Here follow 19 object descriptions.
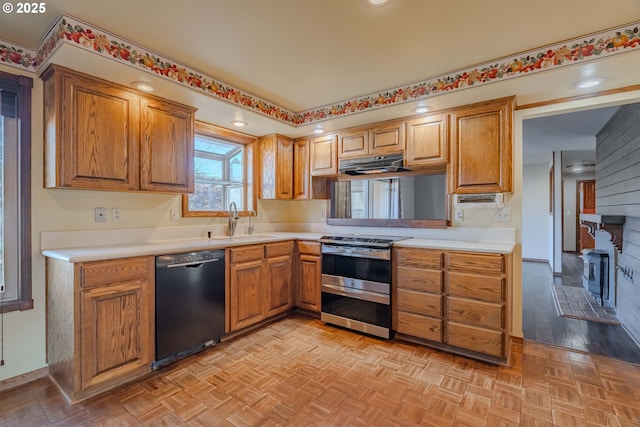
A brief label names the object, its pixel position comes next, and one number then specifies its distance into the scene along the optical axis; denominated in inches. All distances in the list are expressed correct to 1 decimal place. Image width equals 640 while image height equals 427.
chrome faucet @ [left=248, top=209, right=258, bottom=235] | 146.3
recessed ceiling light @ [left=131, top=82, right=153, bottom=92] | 89.5
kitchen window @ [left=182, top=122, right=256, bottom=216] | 129.3
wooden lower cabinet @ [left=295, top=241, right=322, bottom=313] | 129.4
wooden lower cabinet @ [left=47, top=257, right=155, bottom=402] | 73.7
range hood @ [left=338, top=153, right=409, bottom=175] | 120.9
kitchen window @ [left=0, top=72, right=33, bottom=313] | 81.0
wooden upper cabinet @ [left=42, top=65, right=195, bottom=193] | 79.8
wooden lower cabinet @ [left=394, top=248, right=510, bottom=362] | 91.4
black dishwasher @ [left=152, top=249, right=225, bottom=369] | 88.7
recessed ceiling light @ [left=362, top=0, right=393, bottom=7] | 63.4
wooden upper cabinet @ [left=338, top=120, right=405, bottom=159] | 121.9
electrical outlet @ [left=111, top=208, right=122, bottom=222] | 98.6
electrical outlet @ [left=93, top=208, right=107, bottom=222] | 94.7
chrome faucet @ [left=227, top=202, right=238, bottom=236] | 134.4
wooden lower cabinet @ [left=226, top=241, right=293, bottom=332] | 109.3
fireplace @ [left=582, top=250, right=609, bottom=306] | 156.1
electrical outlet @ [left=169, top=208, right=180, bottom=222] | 115.3
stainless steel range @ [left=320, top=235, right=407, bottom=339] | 110.3
